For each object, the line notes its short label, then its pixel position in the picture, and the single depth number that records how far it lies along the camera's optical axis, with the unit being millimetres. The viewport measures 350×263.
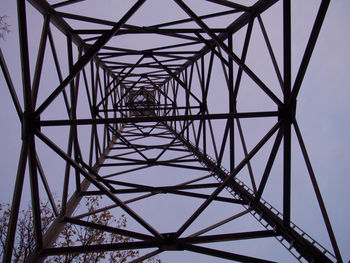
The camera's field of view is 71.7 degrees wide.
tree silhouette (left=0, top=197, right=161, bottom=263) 8641
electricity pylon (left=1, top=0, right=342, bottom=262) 3322
